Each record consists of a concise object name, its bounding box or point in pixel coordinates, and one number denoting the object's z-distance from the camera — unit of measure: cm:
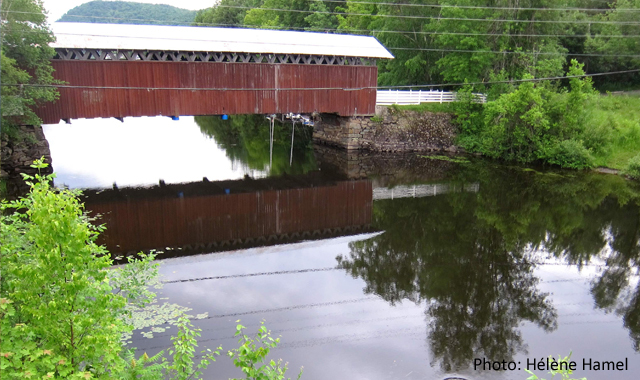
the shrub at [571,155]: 2344
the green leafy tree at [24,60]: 1688
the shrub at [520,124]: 2375
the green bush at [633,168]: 2154
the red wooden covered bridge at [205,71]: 1956
